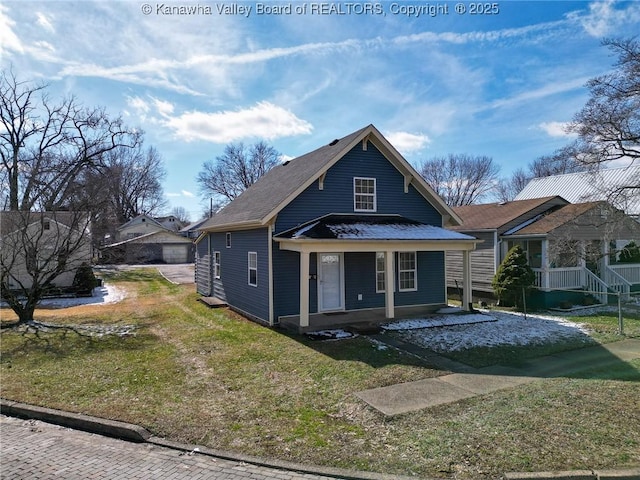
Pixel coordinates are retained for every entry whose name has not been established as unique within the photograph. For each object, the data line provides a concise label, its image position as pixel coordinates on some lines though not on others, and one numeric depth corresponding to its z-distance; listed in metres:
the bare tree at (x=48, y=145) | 28.97
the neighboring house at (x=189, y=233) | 63.25
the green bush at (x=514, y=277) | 17.36
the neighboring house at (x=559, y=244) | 18.09
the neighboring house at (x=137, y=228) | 59.97
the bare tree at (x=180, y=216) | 96.79
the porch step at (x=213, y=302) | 17.08
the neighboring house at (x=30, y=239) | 13.40
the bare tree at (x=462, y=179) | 54.56
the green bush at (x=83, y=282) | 22.58
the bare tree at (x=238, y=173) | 62.22
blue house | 13.00
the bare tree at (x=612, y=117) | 17.89
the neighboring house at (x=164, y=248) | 50.12
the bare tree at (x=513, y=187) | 56.47
